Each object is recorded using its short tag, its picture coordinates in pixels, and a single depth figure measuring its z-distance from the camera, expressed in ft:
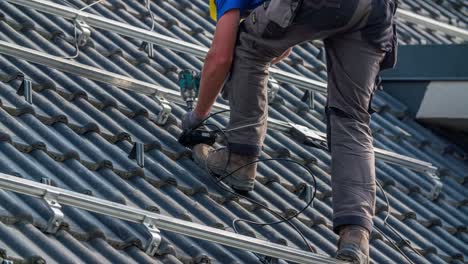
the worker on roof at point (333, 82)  35.63
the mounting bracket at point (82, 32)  42.15
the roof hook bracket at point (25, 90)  37.04
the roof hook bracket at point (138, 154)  36.76
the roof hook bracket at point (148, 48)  44.16
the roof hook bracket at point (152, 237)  32.20
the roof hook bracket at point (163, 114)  39.92
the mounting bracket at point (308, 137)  43.39
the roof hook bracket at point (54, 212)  30.86
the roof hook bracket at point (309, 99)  46.90
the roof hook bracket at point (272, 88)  45.18
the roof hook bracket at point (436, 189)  45.31
